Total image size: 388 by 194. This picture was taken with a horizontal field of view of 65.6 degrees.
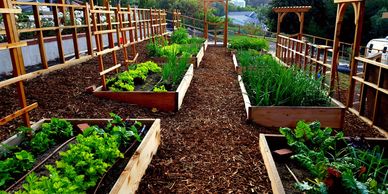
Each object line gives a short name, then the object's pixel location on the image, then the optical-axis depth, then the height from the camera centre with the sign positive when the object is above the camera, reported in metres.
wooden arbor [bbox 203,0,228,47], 14.66 -0.19
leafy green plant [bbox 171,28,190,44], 11.68 -0.53
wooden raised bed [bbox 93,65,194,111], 4.39 -1.06
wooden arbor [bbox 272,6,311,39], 8.62 +0.29
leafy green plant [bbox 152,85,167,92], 4.55 -0.97
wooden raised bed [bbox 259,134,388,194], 2.51 -1.18
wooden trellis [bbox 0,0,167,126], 2.59 -0.14
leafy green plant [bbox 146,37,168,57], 8.46 -0.72
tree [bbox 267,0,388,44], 19.30 -0.17
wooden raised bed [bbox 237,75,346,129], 3.84 -1.19
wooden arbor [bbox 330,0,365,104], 4.35 -0.26
